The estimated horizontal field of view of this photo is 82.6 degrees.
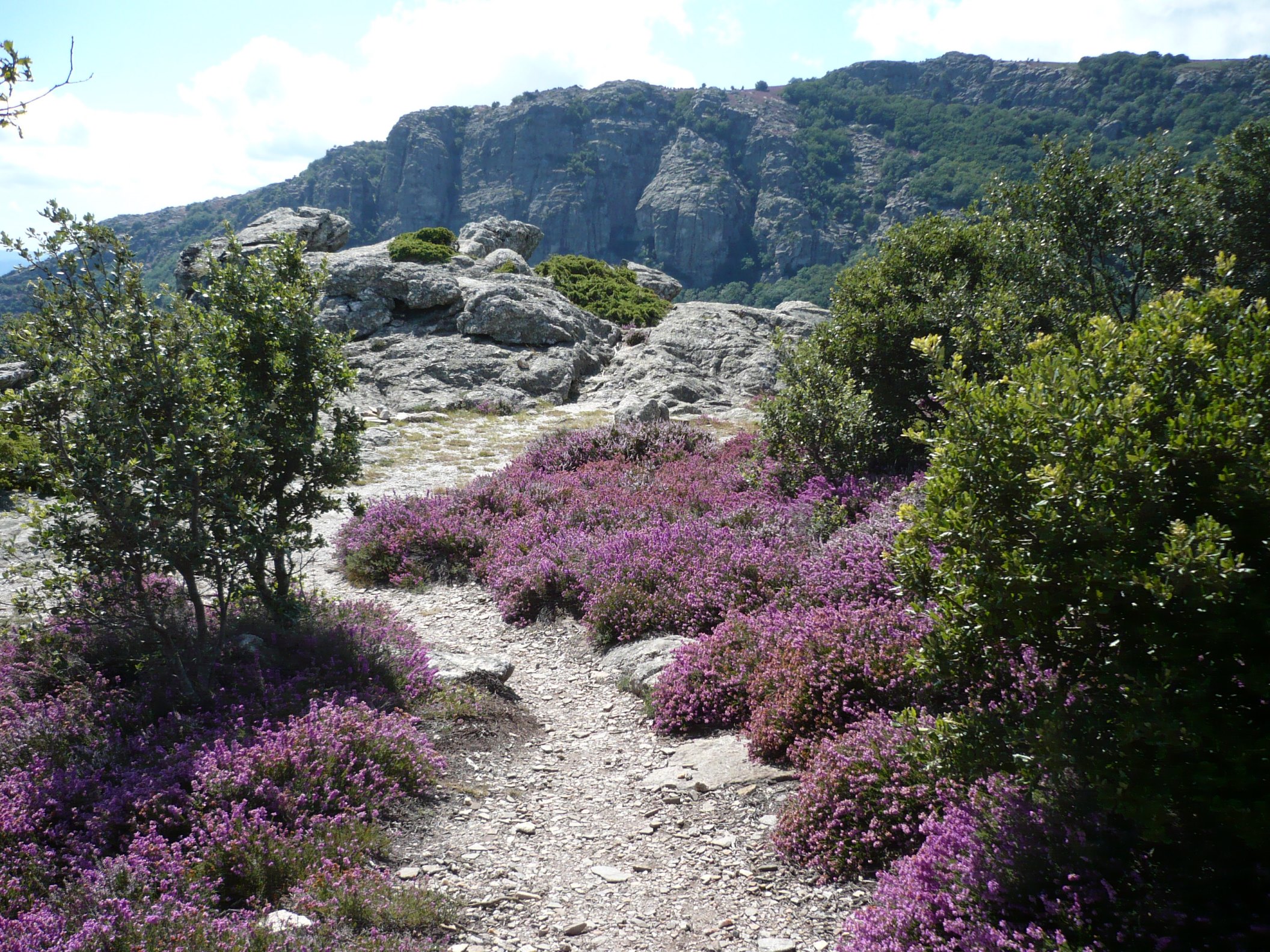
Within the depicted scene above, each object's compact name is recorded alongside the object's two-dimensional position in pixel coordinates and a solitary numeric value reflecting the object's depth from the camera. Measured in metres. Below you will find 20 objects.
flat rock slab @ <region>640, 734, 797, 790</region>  5.83
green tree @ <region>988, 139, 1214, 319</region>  13.06
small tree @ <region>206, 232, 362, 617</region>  7.33
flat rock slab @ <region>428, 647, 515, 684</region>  7.71
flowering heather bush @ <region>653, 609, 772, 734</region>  6.79
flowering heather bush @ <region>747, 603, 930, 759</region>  5.66
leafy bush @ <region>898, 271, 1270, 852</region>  2.63
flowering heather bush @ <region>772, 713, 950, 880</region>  4.42
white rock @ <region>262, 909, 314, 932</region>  3.88
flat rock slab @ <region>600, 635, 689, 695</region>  7.72
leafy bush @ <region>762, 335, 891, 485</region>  11.67
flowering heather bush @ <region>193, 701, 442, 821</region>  5.07
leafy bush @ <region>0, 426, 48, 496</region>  5.59
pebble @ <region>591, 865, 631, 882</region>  4.91
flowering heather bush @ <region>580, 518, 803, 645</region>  8.52
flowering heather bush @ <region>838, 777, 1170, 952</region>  3.00
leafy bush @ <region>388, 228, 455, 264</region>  30.75
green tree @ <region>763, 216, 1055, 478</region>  11.73
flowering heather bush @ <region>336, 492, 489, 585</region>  11.61
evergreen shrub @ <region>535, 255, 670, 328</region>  33.44
